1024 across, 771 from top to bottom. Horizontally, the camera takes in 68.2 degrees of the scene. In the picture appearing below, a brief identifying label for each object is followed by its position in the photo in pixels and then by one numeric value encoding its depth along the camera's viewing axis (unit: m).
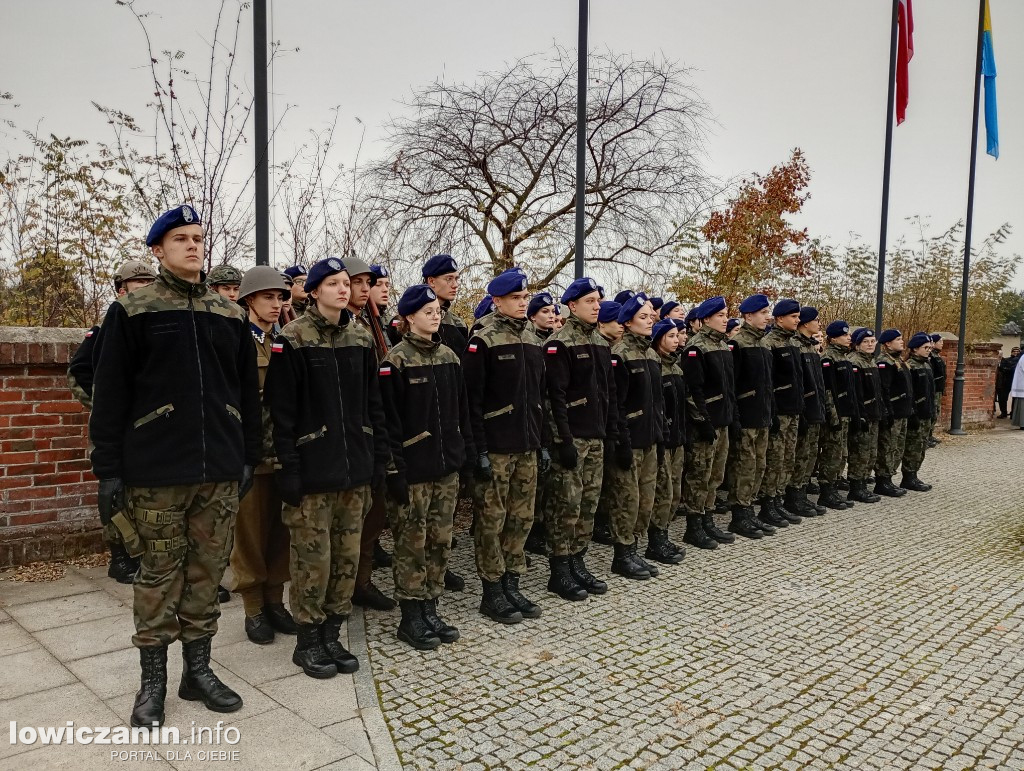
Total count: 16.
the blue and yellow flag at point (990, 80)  17.59
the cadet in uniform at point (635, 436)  6.11
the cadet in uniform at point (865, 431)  9.66
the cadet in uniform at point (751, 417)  7.68
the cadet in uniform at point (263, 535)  4.73
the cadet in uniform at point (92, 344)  5.31
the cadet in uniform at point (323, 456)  4.18
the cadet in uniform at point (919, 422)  10.52
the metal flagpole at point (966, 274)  17.28
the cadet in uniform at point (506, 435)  5.18
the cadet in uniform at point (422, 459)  4.67
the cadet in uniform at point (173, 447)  3.52
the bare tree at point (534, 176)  12.59
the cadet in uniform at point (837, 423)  9.14
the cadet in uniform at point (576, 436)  5.68
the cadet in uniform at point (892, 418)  10.13
